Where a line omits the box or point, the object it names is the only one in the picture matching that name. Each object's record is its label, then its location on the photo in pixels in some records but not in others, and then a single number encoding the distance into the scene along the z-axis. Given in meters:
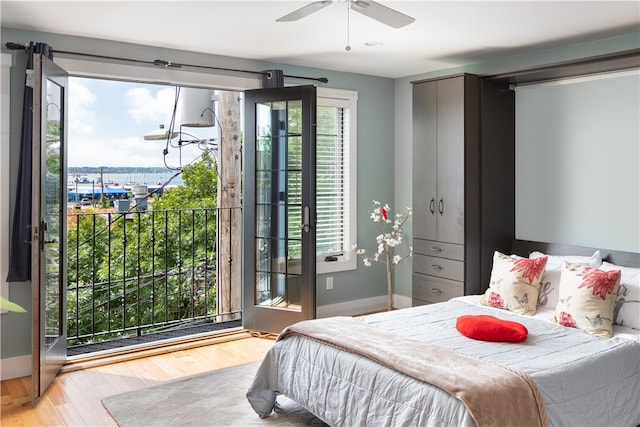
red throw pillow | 3.22
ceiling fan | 2.74
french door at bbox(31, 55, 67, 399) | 3.58
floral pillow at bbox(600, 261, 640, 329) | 3.57
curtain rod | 3.87
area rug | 3.30
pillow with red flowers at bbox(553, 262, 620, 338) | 3.46
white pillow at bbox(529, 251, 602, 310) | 4.03
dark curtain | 3.92
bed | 2.55
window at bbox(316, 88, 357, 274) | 5.74
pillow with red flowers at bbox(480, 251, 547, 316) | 3.97
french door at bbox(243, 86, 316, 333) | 4.99
